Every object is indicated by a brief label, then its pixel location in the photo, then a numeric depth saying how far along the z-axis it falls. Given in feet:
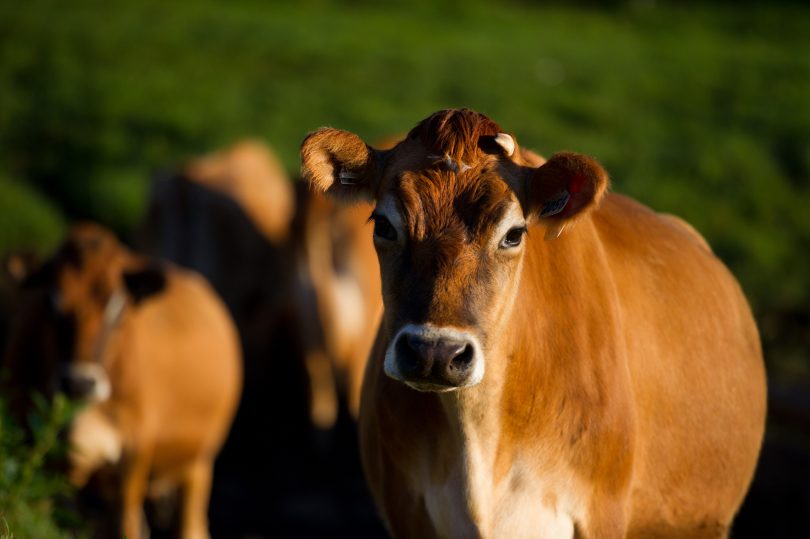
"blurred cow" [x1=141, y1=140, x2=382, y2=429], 70.95
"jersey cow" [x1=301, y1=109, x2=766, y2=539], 23.61
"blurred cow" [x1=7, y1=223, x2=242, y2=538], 45.44
